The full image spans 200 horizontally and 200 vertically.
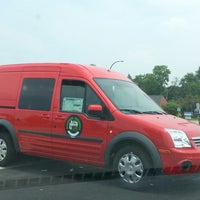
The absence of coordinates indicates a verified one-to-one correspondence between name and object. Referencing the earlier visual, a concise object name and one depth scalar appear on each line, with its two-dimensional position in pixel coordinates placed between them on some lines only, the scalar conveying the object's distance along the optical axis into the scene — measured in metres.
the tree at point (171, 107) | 56.05
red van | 7.28
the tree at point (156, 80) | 117.81
